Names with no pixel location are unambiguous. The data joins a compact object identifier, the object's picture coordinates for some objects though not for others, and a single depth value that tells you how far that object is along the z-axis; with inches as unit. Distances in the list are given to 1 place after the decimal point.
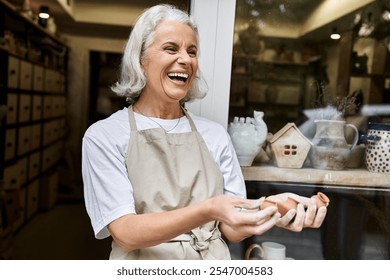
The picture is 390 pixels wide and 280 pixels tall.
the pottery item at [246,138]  58.6
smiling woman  43.1
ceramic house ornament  60.6
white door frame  55.5
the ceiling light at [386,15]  68.4
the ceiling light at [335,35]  73.5
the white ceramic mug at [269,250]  57.4
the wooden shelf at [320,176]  59.3
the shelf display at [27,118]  96.7
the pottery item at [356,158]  62.1
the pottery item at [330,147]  61.4
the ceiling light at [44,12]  87.9
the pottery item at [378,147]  62.0
